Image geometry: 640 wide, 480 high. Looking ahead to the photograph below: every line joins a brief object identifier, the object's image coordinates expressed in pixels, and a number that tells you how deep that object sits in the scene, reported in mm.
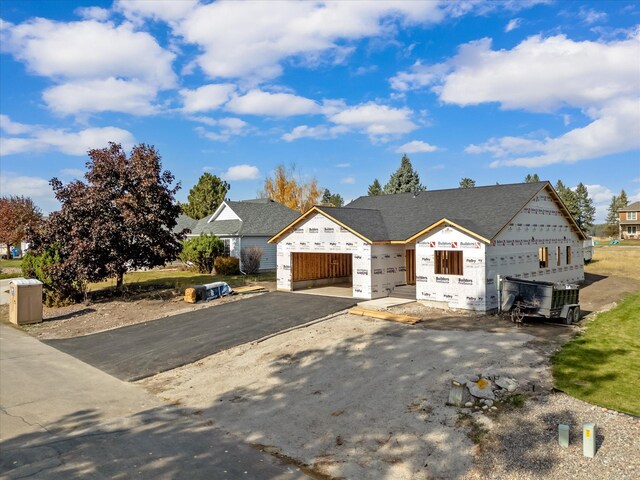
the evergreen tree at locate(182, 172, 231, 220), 65688
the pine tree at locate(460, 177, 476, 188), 85588
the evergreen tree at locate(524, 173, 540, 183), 82256
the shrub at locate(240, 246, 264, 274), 33812
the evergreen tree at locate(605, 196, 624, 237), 97500
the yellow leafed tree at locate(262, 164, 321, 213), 64625
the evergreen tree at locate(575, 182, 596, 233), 87438
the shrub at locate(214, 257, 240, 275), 33059
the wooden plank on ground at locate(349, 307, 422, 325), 15977
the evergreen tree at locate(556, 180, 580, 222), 74375
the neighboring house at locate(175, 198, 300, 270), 35438
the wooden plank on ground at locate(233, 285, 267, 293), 23536
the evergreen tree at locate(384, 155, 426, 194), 56438
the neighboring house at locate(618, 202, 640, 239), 72438
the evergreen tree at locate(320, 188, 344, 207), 104875
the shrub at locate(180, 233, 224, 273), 34469
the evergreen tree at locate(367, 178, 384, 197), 89938
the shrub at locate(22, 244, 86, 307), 22234
